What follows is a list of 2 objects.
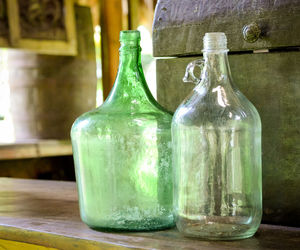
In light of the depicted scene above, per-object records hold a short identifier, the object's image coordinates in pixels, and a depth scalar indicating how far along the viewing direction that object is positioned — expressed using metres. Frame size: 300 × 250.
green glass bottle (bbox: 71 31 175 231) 1.38
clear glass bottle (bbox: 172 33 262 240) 1.31
